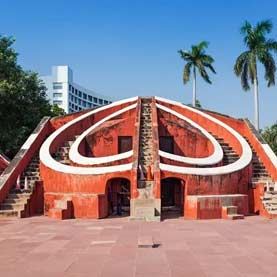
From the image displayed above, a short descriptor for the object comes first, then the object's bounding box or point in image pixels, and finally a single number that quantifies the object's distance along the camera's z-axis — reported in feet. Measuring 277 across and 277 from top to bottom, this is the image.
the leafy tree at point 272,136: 75.51
